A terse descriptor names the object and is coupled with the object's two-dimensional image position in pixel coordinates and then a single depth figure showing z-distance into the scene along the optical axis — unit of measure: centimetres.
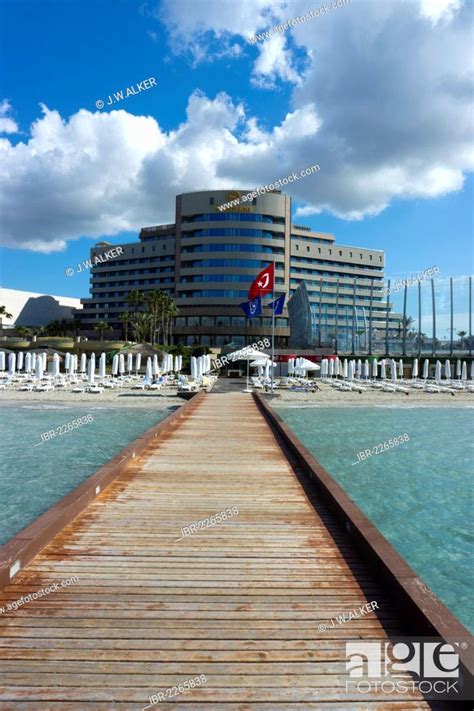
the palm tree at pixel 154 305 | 7638
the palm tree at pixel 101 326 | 9000
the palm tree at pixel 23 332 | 9169
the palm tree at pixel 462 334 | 11379
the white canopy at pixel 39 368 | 3555
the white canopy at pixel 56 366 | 3813
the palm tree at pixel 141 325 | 7975
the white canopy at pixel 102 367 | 3743
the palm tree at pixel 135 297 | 8276
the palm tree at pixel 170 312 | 7819
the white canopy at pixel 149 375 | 3646
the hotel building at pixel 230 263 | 8888
